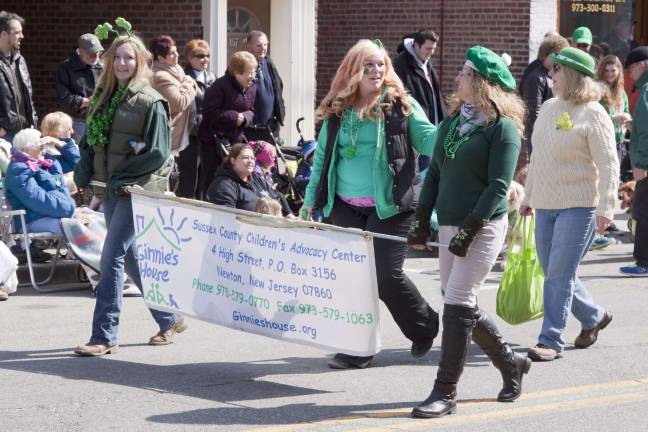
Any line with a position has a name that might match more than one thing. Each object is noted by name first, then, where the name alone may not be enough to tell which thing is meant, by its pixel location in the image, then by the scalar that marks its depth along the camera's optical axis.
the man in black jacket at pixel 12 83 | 12.17
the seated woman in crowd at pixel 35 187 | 10.50
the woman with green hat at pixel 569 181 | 8.00
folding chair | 10.47
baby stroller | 13.67
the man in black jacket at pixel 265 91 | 12.91
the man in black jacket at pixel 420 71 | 12.97
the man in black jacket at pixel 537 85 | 14.40
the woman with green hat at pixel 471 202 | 6.60
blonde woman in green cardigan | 7.58
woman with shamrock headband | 7.98
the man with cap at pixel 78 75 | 13.31
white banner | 6.99
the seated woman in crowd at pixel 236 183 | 10.63
